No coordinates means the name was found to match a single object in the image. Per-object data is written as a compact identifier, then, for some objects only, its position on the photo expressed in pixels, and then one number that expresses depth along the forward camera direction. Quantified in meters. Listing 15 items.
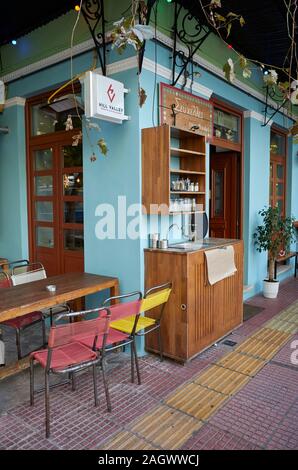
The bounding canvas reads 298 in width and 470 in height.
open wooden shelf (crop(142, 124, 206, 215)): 3.14
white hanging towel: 3.33
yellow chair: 2.73
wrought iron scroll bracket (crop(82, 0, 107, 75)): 3.31
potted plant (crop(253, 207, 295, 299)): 5.27
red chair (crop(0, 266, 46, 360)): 3.08
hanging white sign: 2.94
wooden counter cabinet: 3.12
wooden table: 2.52
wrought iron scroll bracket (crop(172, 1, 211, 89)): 3.57
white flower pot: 5.42
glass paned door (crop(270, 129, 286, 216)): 6.47
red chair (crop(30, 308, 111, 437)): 2.18
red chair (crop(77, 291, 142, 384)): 2.47
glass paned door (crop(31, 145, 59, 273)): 4.46
